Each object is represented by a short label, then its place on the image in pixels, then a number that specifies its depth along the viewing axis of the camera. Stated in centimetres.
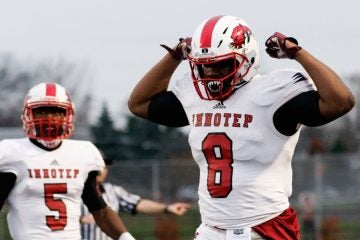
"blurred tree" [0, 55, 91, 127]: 6983
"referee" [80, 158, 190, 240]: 1556
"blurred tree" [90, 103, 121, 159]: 4172
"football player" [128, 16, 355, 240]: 865
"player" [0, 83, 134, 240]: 1103
